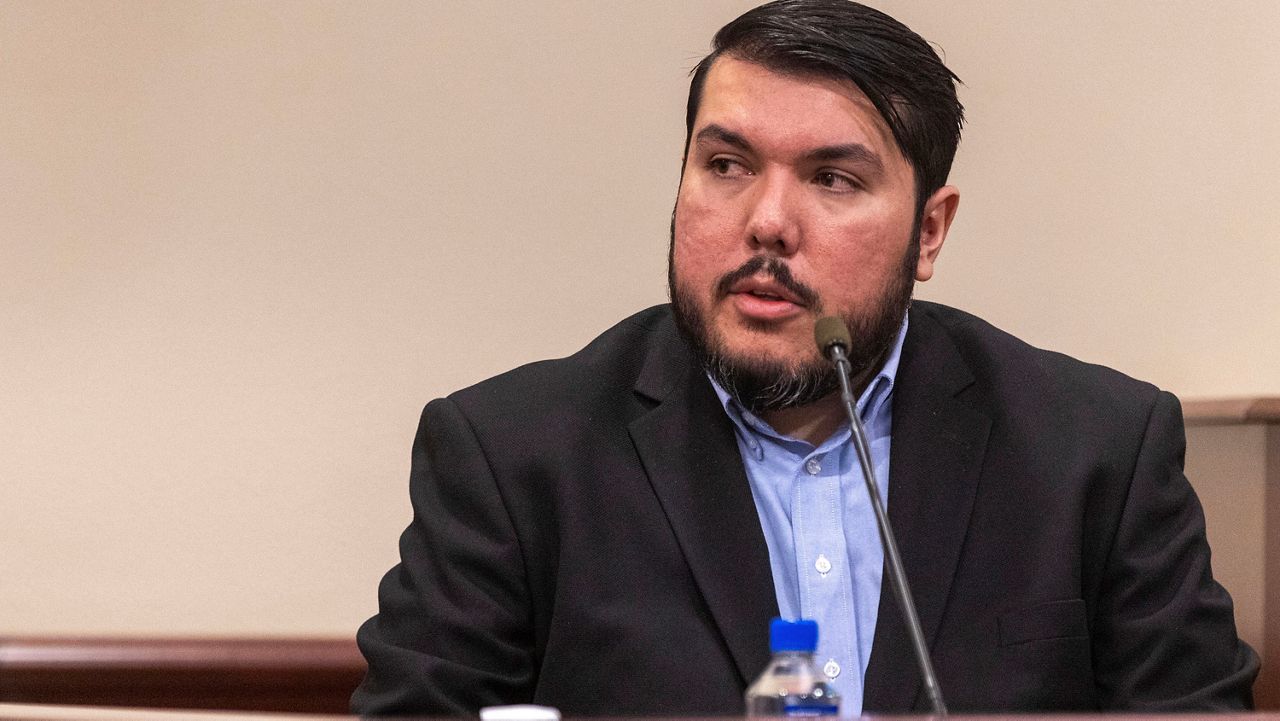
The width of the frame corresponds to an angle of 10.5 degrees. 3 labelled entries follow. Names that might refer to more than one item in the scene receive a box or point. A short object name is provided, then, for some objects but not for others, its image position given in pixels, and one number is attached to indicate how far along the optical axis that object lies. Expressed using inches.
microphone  171.7
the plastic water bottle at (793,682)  173.6
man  182.5
